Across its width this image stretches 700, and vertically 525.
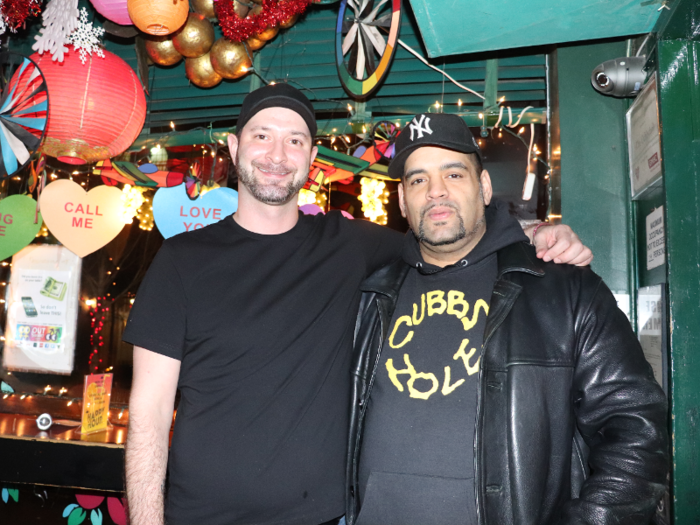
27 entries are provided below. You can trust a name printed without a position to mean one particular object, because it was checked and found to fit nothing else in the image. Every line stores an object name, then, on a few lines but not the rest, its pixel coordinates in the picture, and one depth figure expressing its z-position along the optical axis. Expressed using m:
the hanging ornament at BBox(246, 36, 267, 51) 3.24
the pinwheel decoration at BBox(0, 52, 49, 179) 2.49
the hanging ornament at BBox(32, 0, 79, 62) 2.48
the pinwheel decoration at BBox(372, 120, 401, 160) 3.29
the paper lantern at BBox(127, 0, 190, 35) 2.55
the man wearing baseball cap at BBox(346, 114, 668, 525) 1.47
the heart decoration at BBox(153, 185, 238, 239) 3.69
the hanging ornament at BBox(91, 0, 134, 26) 2.71
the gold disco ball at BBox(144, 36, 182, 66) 3.35
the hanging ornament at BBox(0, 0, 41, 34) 2.74
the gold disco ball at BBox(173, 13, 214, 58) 3.12
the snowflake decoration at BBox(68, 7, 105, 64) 2.57
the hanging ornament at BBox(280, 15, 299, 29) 3.17
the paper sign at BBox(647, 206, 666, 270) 2.08
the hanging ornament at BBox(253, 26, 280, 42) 3.17
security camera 2.30
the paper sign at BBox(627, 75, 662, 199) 2.11
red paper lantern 2.61
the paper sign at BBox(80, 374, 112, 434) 3.62
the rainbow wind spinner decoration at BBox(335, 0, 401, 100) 3.06
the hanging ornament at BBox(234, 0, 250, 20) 2.96
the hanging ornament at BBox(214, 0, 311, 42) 2.74
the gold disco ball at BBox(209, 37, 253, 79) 3.19
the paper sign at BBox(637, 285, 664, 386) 2.04
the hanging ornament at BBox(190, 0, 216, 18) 3.19
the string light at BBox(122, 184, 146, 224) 4.09
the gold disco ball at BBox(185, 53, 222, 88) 3.35
